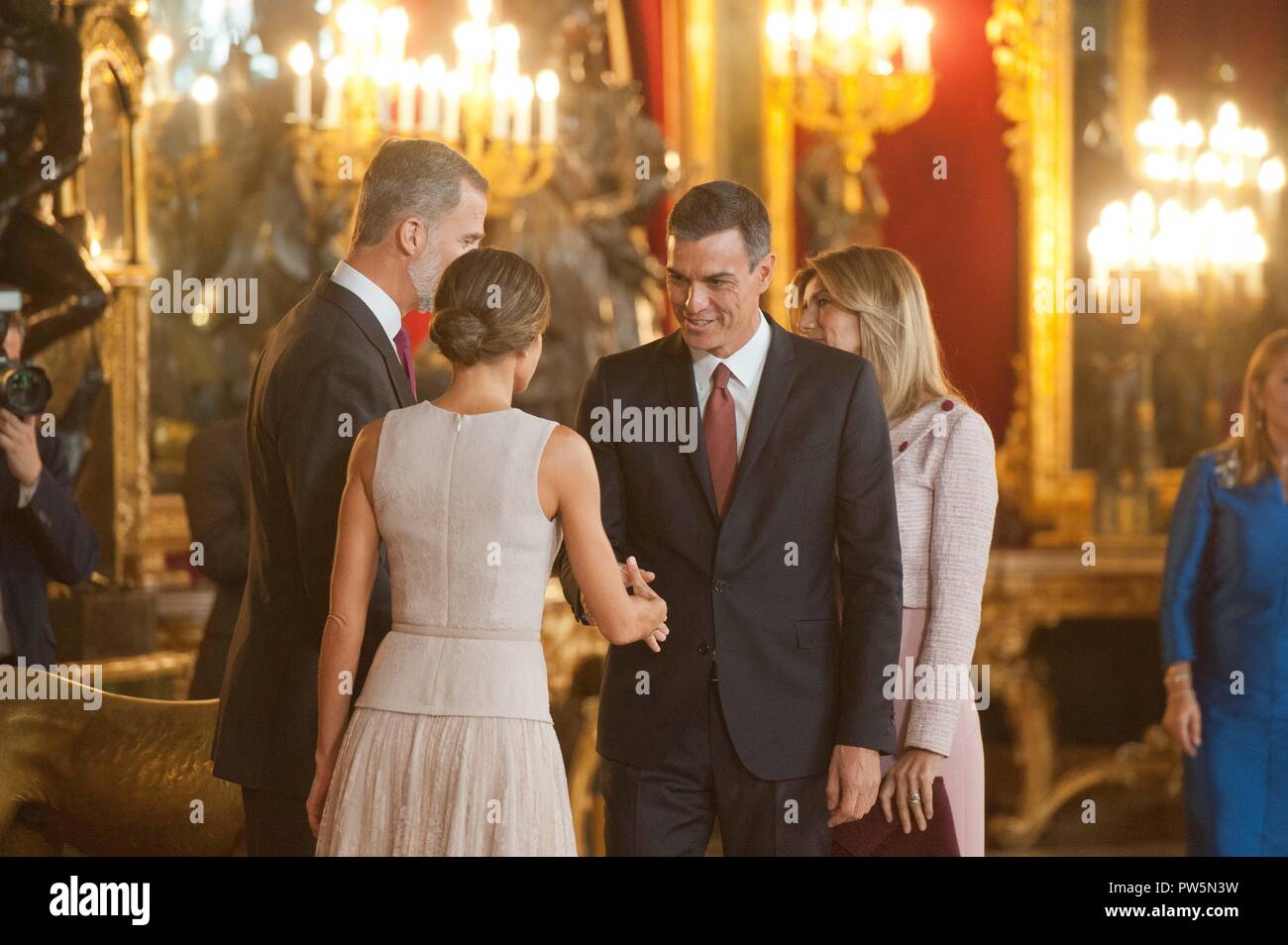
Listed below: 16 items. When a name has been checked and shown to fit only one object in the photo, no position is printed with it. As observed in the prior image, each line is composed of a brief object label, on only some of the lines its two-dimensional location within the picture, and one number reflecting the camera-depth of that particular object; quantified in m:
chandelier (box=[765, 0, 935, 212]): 13.98
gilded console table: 14.54
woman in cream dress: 5.01
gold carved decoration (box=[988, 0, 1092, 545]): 15.20
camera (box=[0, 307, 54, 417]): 7.66
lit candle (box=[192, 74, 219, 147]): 12.62
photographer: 7.96
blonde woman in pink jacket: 6.00
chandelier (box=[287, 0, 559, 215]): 12.05
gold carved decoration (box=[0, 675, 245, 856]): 6.63
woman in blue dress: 8.45
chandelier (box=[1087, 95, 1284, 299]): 14.95
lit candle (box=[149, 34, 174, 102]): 12.62
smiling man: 5.66
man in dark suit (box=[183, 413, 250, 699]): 8.84
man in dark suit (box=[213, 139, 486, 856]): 5.45
